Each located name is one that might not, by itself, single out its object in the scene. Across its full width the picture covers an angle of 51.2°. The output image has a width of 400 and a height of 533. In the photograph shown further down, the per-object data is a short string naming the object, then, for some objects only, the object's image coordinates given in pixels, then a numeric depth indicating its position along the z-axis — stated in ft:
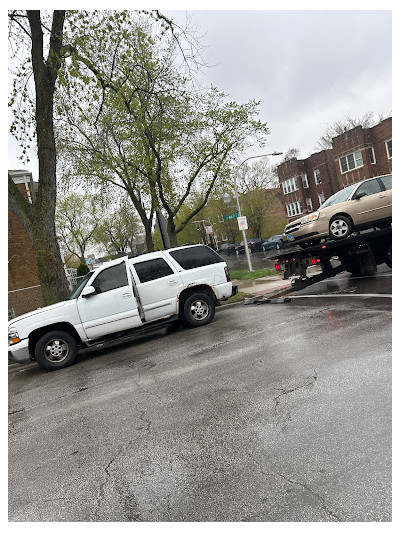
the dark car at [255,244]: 151.15
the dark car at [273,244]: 136.77
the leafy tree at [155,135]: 53.05
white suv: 26.73
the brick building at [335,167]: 122.83
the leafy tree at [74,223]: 187.11
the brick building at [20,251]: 78.02
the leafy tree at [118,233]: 186.29
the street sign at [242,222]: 63.99
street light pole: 69.31
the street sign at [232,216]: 61.51
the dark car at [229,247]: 169.77
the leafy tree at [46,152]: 36.06
